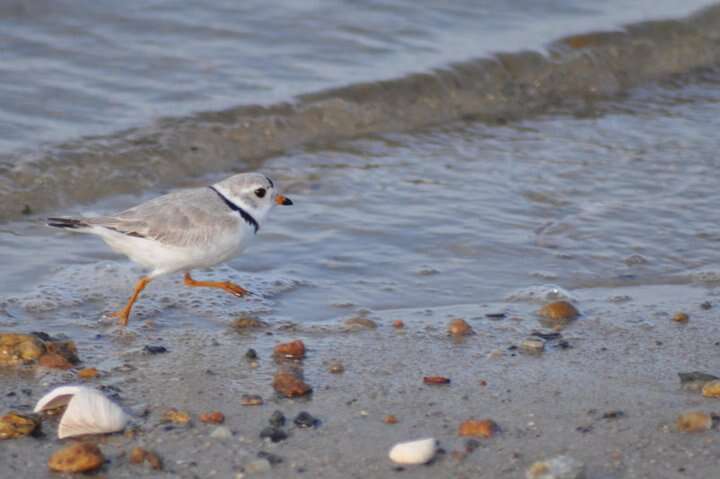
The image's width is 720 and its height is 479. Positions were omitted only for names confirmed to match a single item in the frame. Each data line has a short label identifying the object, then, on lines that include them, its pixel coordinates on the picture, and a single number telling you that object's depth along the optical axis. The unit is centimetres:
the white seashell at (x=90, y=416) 821
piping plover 1109
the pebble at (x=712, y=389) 911
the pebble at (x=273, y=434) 835
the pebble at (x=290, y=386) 921
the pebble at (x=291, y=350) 1010
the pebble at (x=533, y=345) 1034
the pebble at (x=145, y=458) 789
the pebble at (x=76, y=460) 767
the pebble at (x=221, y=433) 838
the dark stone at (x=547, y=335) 1066
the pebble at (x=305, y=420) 860
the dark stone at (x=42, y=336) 1018
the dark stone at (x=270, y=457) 798
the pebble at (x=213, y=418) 867
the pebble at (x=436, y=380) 956
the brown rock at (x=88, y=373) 955
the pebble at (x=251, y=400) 902
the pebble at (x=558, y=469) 755
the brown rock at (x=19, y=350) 974
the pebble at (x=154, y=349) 1030
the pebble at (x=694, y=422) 844
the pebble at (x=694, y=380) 931
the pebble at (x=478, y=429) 841
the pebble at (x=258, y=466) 785
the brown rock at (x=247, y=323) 1099
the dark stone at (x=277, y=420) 860
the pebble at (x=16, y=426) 825
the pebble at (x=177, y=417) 864
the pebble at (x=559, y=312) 1123
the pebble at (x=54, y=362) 968
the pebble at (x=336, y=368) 979
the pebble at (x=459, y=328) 1077
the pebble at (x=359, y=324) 1095
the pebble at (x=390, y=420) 869
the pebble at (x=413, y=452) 793
